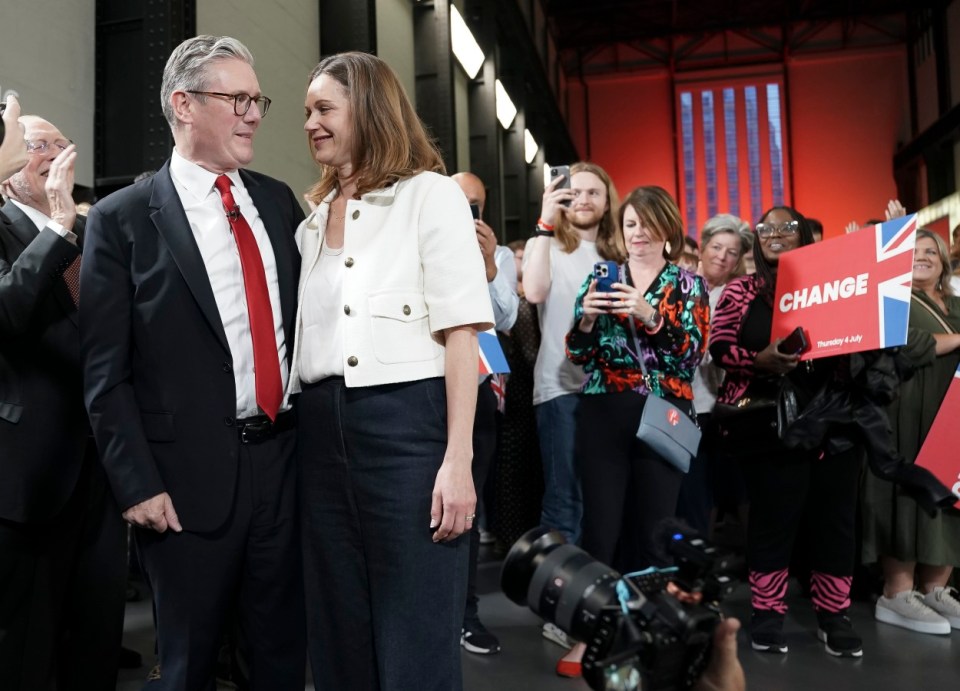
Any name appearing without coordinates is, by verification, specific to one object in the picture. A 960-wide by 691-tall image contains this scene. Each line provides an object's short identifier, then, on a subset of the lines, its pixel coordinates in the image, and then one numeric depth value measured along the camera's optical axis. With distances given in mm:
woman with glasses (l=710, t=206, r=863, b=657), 2828
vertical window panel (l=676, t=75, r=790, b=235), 16250
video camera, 995
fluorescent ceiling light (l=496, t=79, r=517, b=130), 10383
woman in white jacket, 1470
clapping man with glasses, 1897
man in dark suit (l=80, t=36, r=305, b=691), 1515
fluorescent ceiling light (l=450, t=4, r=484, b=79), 8172
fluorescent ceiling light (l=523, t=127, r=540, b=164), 11758
